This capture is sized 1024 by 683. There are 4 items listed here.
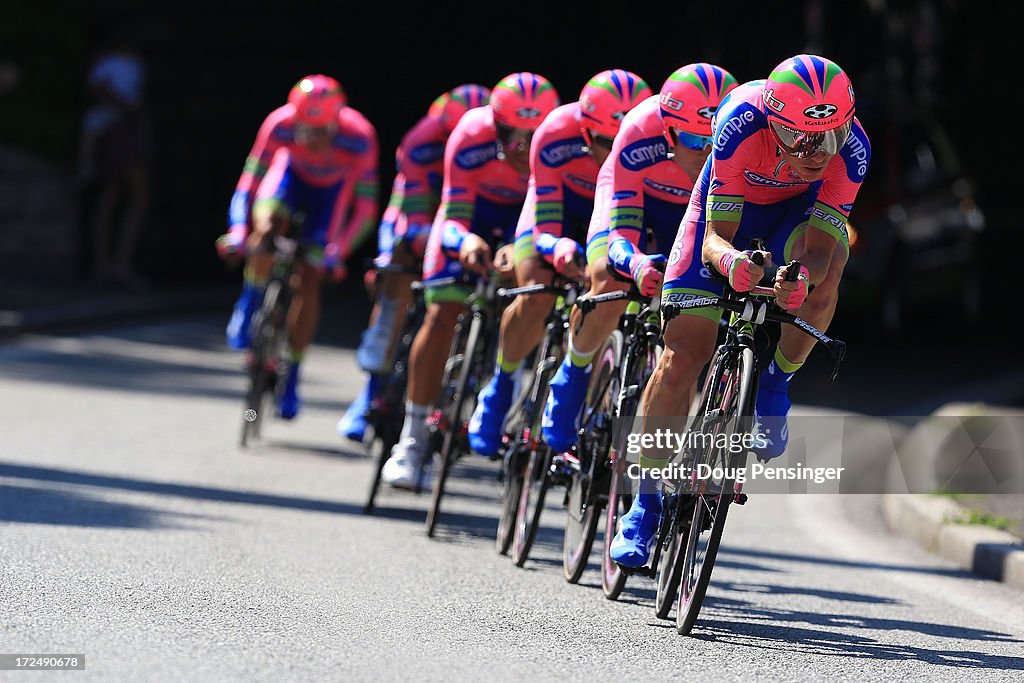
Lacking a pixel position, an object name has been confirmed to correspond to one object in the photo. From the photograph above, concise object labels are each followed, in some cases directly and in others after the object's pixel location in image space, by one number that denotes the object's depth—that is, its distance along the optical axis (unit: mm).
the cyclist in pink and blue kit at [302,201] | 23562
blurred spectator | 36781
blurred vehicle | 35719
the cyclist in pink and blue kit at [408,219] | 20859
